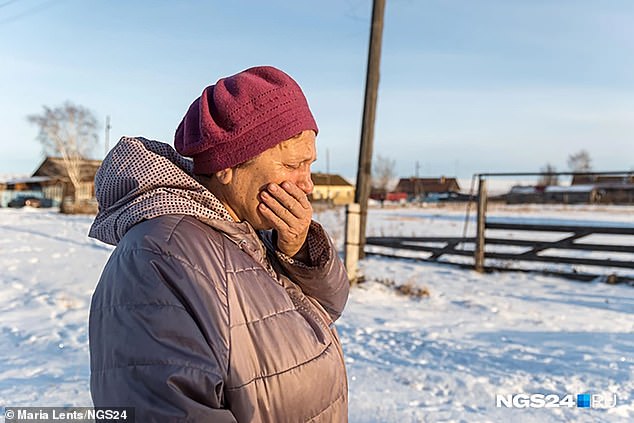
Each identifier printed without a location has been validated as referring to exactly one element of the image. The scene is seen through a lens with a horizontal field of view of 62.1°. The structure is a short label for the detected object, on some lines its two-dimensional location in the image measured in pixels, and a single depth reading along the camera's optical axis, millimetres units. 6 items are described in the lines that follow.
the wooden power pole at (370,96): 9273
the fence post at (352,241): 7672
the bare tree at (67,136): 41219
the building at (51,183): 43094
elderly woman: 1119
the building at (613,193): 27877
